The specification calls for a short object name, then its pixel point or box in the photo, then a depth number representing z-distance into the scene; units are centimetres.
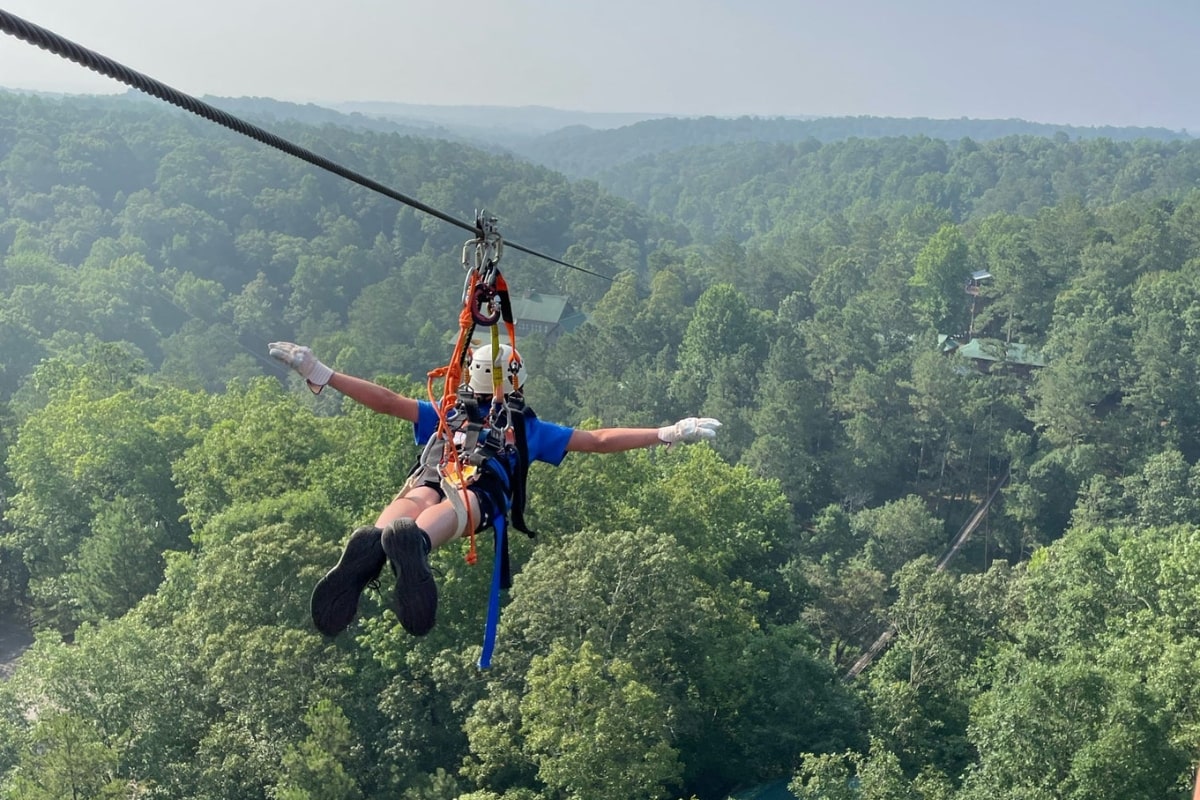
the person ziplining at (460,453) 628
